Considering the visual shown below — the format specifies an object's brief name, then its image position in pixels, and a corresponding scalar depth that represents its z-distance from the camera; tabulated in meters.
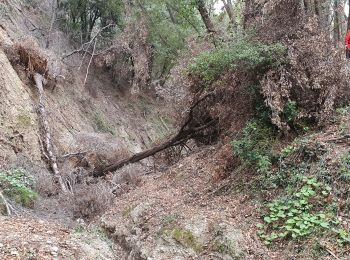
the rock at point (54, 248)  5.63
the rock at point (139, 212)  7.28
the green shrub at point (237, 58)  7.32
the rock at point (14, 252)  5.26
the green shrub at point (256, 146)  6.79
